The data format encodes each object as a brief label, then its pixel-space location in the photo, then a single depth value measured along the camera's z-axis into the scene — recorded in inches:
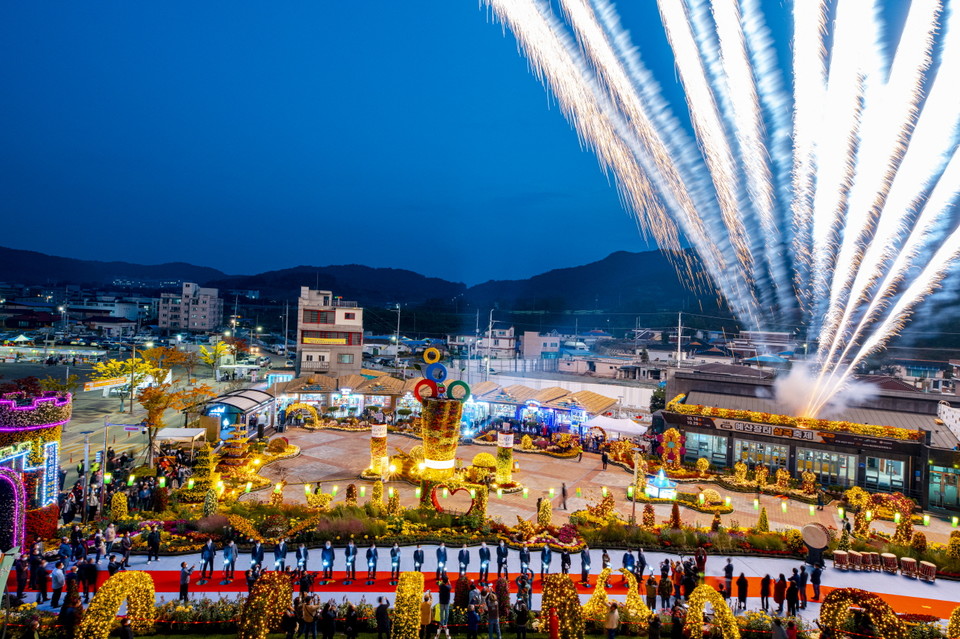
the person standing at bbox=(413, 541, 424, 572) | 642.8
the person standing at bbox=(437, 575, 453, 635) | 546.6
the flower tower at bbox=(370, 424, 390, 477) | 1075.9
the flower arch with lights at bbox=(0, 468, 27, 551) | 656.4
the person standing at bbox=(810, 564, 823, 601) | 649.0
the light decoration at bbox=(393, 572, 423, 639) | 470.0
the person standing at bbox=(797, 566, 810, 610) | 613.6
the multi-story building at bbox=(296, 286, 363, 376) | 2042.3
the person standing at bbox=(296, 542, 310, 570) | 640.7
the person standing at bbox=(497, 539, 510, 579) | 669.9
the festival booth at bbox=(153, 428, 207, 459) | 1098.1
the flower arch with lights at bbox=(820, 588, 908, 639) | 464.8
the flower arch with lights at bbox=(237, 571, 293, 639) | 458.3
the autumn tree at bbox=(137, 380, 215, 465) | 1063.6
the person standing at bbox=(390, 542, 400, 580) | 651.8
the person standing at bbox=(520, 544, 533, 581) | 663.8
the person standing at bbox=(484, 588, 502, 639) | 508.7
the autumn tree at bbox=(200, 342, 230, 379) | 2341.3
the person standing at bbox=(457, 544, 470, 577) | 657.0
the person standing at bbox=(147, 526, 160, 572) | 676.7
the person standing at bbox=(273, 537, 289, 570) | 653.9
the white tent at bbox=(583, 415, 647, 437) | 1224.8
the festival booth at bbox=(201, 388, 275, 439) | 1240.2
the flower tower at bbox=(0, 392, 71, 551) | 661.9
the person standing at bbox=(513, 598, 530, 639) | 517.3
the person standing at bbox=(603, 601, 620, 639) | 508.1
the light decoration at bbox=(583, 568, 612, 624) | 553.3
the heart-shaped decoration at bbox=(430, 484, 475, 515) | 879.4
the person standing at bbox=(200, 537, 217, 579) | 630.5
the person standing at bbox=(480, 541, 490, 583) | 659.9
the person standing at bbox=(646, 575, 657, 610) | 600.1
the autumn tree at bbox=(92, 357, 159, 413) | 1525.2
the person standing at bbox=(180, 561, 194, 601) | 563.5
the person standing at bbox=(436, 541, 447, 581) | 647.1
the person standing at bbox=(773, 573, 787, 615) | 595.8
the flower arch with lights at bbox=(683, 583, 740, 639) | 485.4
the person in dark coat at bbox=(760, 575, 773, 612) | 603.5
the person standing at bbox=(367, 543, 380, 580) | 652.7
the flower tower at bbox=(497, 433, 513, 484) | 1047.6
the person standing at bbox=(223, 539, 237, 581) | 645.3
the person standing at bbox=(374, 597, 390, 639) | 501.7
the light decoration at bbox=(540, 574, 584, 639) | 475.2
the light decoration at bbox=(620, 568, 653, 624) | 555.8
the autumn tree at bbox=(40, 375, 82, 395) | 959.6
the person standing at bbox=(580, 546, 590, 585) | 671.3
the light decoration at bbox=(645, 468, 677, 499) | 1006.4
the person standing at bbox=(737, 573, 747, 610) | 600.1
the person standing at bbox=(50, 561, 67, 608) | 552.0
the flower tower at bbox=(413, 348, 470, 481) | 986.7
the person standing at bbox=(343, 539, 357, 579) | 643.5
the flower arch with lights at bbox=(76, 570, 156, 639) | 452.8
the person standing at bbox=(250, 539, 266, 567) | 641.6
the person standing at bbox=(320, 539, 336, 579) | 642.2
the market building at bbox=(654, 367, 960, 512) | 1003.3
